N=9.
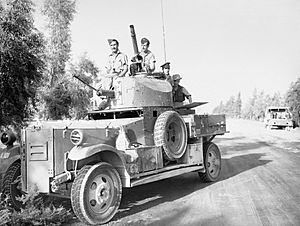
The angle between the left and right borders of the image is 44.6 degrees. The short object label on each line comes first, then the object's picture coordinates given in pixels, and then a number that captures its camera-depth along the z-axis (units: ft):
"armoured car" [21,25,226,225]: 18.49
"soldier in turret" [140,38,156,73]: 28.71
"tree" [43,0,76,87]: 63.41
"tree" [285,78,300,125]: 115.65
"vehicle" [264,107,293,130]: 107.24
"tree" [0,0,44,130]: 33.30
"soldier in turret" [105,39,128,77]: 27.45
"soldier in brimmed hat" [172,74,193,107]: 30.32
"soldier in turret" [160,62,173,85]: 30.28
